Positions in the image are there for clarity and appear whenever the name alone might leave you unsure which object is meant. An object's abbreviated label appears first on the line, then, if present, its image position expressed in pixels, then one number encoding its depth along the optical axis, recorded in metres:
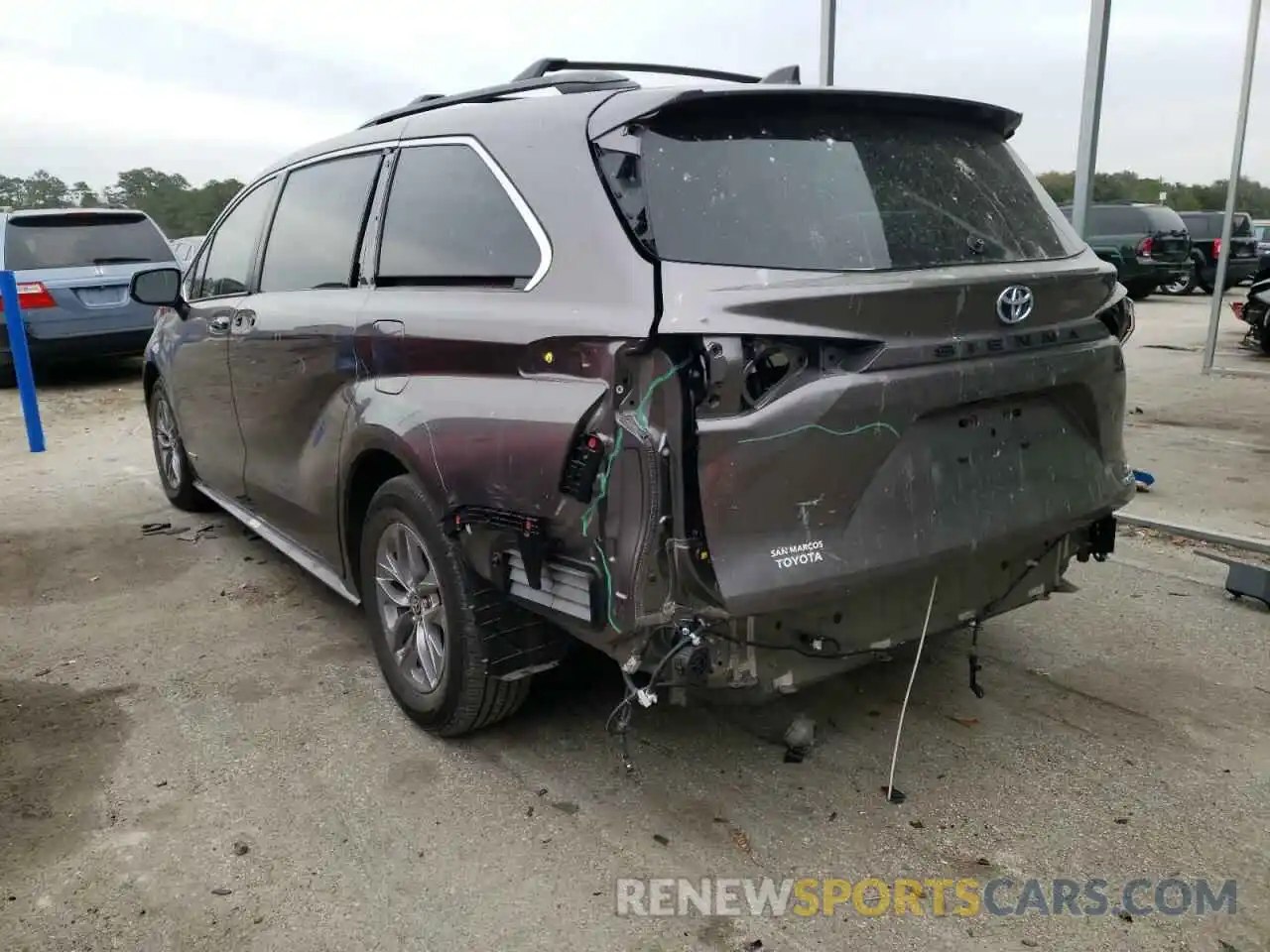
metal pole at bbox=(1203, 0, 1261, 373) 9.08
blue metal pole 7.90
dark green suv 18.33
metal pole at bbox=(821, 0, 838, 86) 7.43
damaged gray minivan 2.42
